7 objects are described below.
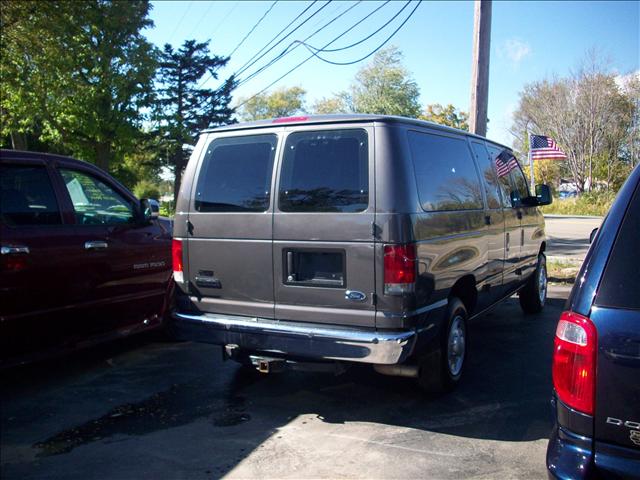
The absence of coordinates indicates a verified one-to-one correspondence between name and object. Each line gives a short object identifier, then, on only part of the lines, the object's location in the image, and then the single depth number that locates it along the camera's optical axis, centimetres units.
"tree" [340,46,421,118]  4862
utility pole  992
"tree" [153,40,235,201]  4541
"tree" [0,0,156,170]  1884
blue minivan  201
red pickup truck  441
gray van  378
